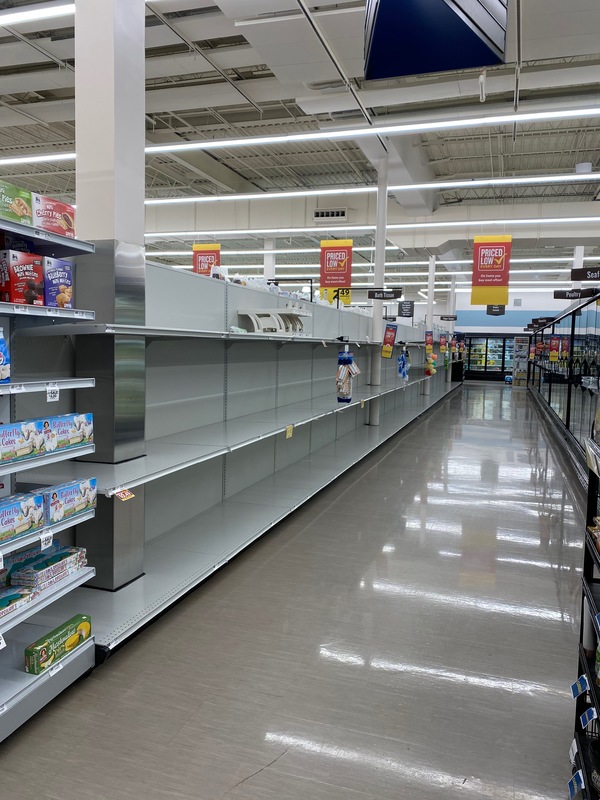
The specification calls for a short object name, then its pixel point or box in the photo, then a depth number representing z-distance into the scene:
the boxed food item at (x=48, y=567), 2.41
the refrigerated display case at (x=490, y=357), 30.88
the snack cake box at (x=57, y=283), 2.46
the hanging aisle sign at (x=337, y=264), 12.99
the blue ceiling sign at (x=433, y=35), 1.70
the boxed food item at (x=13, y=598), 2.22
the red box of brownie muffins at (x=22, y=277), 2.29
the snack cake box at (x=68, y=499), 2.45
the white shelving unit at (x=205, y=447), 3.15
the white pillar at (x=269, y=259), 16.77
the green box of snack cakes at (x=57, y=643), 2.38
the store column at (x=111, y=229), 3.08
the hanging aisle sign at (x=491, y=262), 12.49
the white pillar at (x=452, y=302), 23.02
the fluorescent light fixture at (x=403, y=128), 6.52
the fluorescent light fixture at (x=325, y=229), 12.34
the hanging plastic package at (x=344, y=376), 7.29
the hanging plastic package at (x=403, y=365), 12.92
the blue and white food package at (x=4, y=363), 2.15
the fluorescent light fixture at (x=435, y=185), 8.84
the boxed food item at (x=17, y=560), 2.46
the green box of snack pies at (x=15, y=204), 2.22
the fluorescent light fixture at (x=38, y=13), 4.98
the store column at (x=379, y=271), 10.31
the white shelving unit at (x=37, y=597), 2.21
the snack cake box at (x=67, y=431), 2.44
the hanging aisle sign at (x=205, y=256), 13.82
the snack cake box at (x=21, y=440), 2.18
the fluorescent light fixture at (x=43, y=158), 8.36
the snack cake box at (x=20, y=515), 2.19
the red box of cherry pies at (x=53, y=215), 2.47
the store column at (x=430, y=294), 17.56
